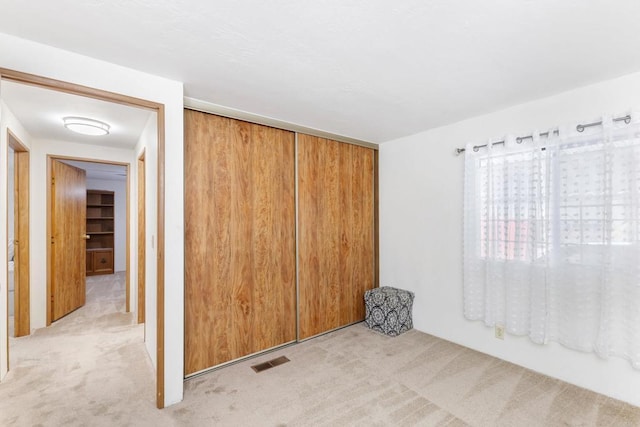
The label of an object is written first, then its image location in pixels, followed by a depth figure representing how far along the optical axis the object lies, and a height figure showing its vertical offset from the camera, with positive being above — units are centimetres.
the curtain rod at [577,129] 206 +65
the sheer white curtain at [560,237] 207 -19
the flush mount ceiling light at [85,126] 281 +87
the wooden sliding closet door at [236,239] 250 -22
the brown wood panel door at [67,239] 373 -31
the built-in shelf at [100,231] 694 -38
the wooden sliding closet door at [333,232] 324 -21
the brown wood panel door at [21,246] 327 -33
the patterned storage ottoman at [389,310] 331 -108
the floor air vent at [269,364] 260 -132
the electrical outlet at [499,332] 274 -108
